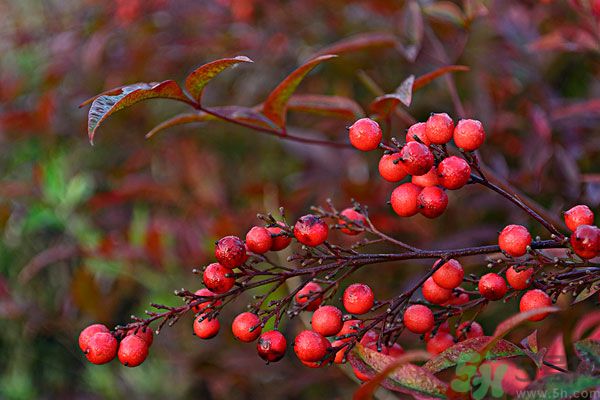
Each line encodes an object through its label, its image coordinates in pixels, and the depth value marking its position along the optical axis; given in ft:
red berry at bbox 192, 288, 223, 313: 1.43
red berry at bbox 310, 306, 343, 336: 1.41
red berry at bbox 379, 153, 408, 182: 1.42
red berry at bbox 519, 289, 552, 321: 1.40
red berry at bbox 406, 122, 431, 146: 1.43
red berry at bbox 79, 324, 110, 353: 1.44
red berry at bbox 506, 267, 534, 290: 1.42
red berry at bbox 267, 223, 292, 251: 1.44
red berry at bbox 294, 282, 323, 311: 1.45
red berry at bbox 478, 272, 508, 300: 1.41
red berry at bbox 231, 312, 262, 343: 1.43
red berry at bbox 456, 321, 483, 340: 1.46
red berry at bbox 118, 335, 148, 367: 1.42
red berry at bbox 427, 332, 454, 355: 1.47
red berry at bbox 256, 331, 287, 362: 1.43
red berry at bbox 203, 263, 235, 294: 1.41
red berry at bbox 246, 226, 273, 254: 1.43
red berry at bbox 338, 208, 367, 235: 1.45
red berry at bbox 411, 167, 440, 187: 1.43
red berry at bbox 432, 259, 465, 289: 1.42
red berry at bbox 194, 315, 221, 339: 1.44
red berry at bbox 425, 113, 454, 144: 1.42
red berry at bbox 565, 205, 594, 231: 1.42
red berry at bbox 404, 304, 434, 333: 1.42
